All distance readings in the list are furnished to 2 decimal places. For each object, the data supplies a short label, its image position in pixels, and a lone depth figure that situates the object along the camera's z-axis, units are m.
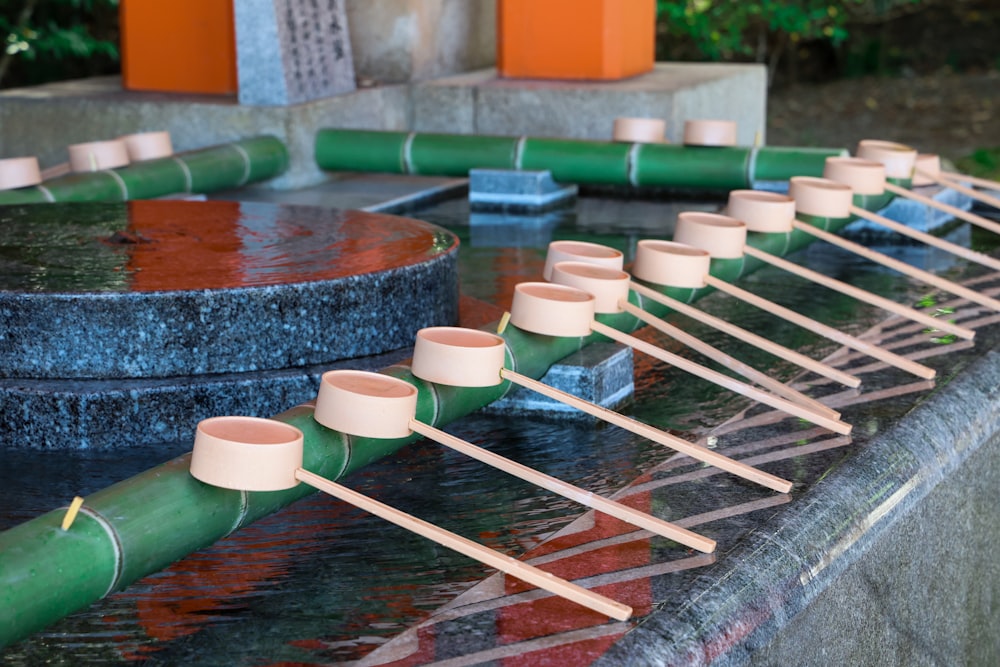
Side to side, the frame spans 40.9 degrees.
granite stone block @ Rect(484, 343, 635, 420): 3.07
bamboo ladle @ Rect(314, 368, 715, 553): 2.11
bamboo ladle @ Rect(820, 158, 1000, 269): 4.28
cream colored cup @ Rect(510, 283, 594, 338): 2.79
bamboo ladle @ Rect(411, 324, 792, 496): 2.35
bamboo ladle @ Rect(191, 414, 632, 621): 1.89
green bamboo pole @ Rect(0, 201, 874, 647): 1.79
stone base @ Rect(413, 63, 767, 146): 6.65
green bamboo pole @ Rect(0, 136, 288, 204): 4.68
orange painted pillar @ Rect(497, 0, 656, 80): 7.05
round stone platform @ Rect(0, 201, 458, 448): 2.95
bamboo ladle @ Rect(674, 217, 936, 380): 3.08
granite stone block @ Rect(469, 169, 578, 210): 5.83
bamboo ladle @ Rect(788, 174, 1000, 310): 3.65
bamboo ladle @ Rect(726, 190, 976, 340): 3.77
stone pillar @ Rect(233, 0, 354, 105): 6.15
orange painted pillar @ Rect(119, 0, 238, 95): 6.78
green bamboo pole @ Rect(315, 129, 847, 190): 5.55
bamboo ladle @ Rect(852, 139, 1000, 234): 4.67
